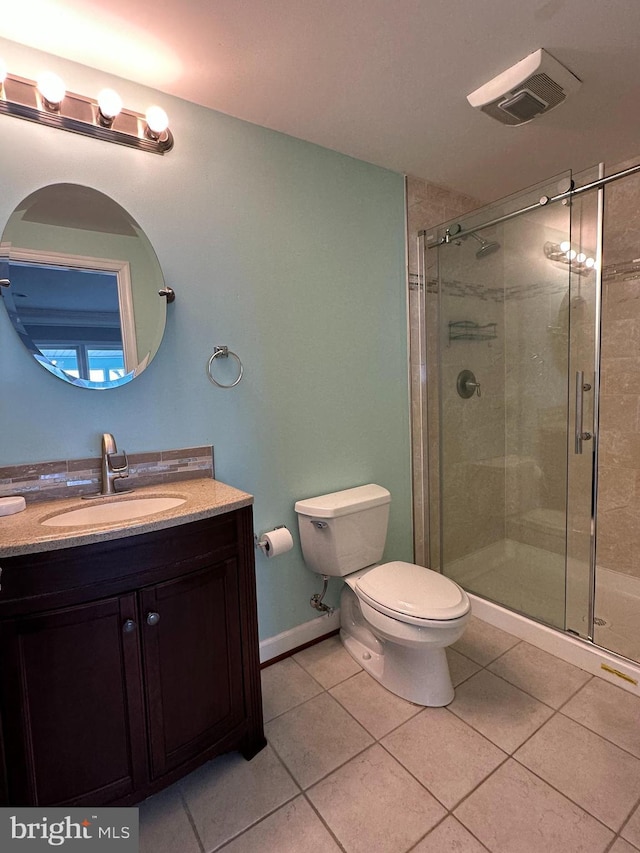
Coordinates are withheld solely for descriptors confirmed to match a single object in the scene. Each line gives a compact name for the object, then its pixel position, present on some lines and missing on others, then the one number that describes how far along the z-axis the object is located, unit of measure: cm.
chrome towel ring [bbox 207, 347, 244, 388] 171
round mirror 135
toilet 156
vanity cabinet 103
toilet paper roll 173
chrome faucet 145
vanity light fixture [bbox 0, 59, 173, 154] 129
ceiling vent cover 144
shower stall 196
